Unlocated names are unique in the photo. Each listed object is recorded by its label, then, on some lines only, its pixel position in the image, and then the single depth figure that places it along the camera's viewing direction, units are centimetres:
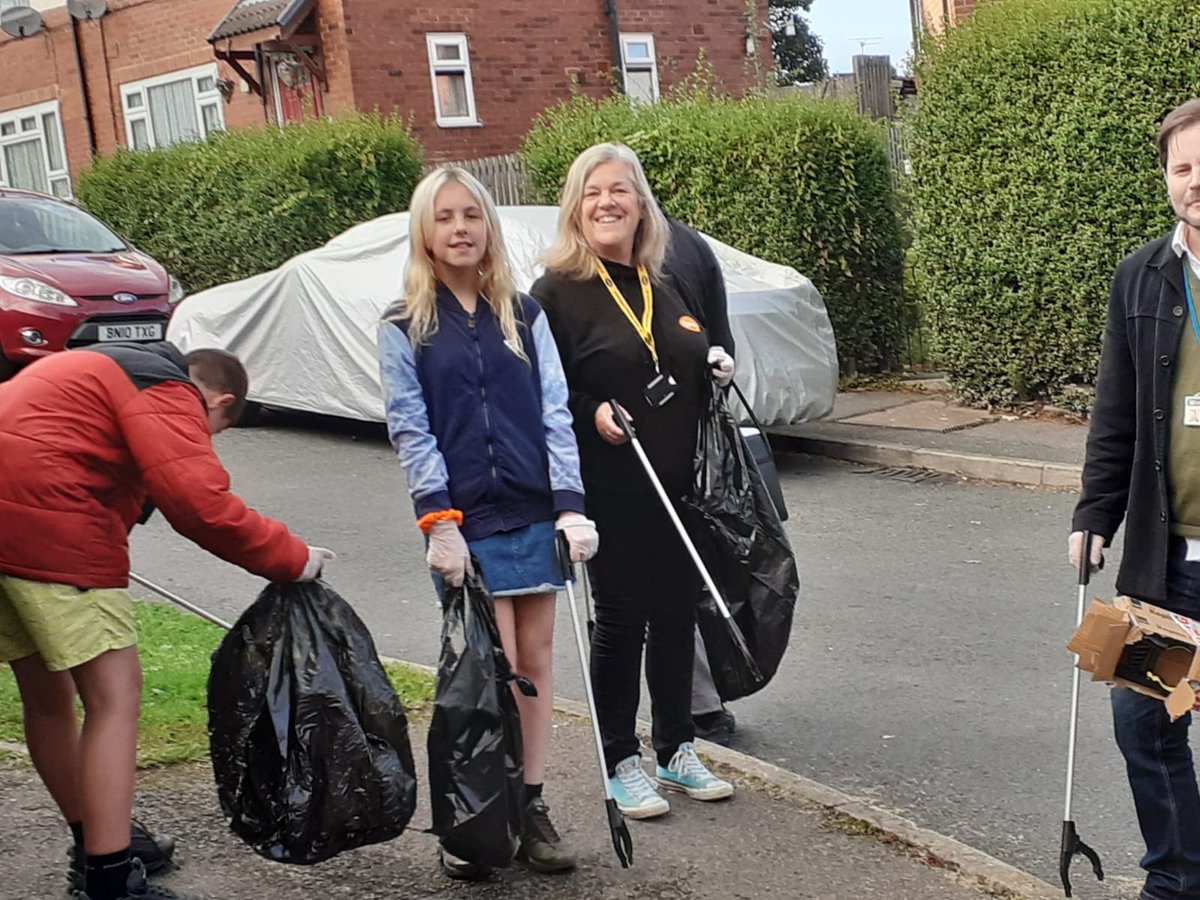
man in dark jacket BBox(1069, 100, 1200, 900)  378
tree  5003
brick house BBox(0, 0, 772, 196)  2112
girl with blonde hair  432
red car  1157
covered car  1051
